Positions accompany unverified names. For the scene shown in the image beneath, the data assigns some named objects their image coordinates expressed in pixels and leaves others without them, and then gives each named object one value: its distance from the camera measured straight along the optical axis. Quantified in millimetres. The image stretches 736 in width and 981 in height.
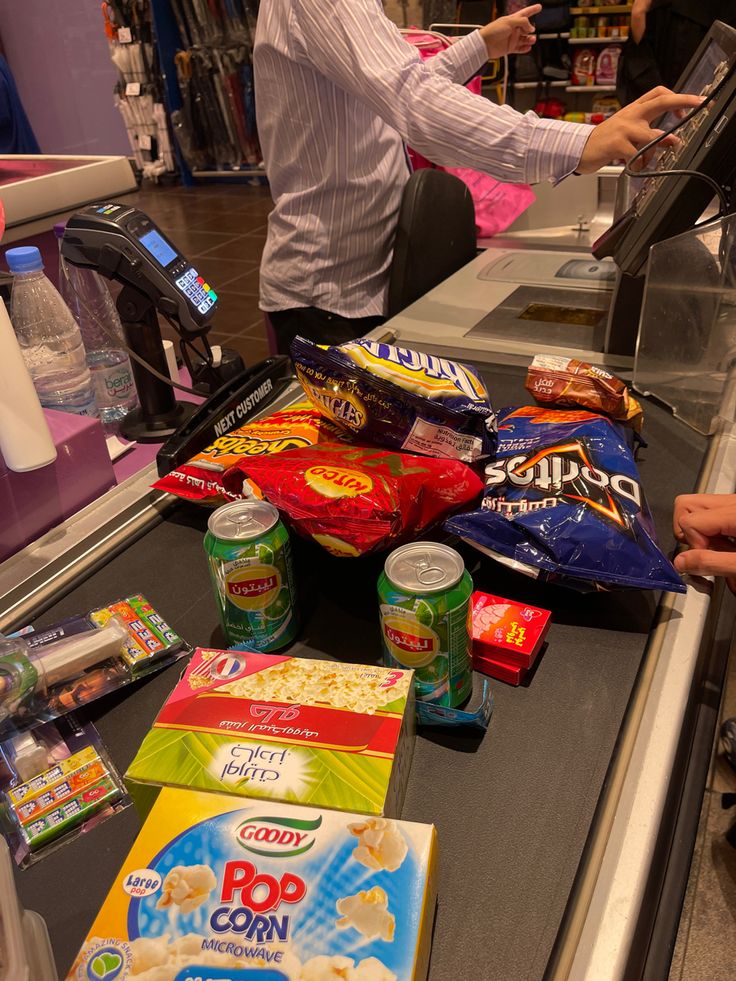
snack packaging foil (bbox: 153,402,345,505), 1024
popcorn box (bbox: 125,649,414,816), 607
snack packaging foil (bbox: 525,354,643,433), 1153
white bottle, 944
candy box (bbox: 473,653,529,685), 807
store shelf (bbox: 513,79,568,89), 5594
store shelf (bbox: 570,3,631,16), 5086
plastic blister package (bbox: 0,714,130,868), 683
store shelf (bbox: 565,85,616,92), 5441
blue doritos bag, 840
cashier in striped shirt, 1453
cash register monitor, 1239
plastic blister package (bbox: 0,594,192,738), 770
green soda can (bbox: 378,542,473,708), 694
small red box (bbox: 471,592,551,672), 806
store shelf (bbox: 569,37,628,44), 5205
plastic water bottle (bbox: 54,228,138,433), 1495
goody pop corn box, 503
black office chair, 1979
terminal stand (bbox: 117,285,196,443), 1308
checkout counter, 601
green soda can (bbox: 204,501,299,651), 773
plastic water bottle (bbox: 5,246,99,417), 1276
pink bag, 2515
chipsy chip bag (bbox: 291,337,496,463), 944
